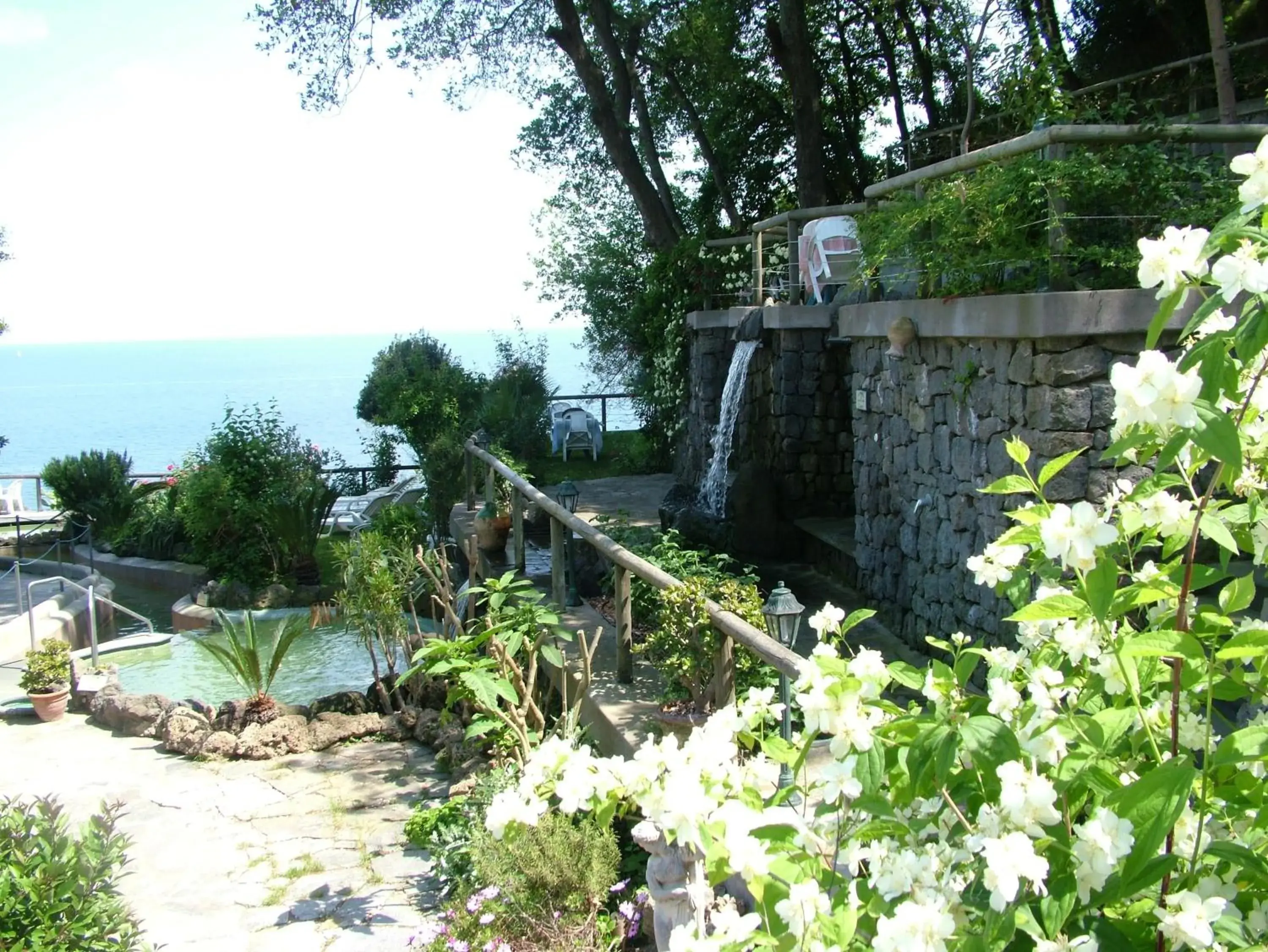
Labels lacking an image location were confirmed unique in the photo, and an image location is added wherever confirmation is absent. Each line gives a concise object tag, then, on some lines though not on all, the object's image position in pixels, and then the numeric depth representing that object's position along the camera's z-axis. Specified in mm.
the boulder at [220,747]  5855
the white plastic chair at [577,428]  15305
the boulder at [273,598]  10737
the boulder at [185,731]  5969
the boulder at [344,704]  6648
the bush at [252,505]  11250
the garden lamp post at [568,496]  7148
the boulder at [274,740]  5863
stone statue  2930
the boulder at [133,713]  6449
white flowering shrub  1149
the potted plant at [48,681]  6793
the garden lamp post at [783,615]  3543
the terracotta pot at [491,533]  9047
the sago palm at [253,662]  6262
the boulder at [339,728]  6027
